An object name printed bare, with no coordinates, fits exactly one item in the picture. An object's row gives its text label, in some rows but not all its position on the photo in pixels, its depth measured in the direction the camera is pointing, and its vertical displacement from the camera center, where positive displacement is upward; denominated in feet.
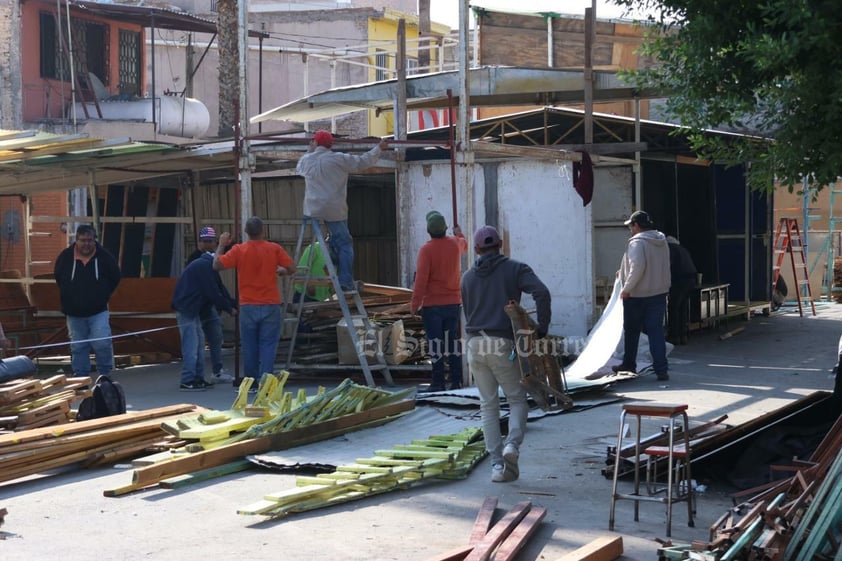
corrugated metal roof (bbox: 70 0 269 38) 85.71 +16.21
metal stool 23.18 -4.89
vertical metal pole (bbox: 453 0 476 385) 42.55 +3.01
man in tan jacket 44.06 -2.67
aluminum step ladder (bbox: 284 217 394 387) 41.86 -3.43
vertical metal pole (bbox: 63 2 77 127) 86.17 +11.77
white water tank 91.76 +9.32
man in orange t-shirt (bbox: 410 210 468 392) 41.14 -2.57
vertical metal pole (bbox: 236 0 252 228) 43.14 +3.77
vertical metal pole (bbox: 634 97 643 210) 56.80 +2.07
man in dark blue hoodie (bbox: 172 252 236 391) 43.70 -2.98
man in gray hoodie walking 27.68 -2.81
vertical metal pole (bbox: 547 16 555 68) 69.62 +10.91
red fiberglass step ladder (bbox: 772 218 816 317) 72.69 -2.67
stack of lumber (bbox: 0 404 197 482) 28.66 -5.66
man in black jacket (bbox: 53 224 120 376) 40.93 -2.39
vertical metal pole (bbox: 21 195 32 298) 52.47 -0.85
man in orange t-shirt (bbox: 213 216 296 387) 40.50 -2.04
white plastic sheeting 44.60 -5.15
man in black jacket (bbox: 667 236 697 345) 53.93 -3.36
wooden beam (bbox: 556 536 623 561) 20.15 -5.93
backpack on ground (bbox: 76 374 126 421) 33.65 -5.20
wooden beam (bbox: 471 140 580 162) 44.55 +2.94
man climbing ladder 41.62 +1.78
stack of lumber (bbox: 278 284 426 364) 45.50 -4.25
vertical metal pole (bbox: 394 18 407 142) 50.16 +5.99
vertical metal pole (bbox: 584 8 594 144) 51.90 +6.57
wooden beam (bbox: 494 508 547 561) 20.81 -5.99
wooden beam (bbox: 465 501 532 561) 20.49 -5.93
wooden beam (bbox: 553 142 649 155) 51.47 +3.34
